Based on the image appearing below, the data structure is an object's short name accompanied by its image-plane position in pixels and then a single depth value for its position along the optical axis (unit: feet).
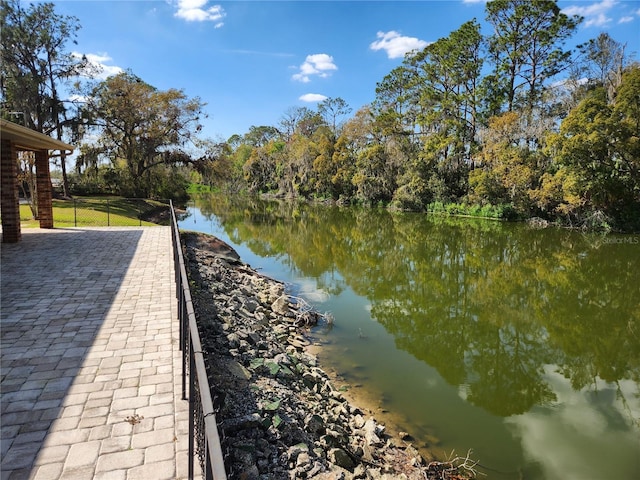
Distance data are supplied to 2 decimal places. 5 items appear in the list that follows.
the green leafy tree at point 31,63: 76.18
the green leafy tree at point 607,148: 73.77
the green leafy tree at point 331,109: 190.29
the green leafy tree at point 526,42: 106.63
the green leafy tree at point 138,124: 94.53
